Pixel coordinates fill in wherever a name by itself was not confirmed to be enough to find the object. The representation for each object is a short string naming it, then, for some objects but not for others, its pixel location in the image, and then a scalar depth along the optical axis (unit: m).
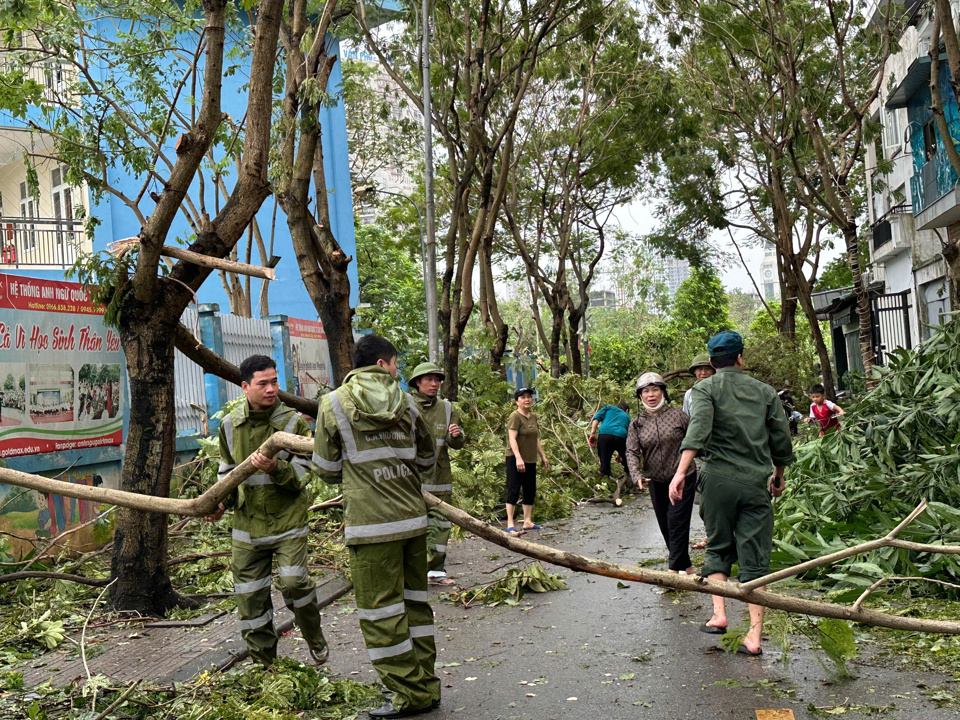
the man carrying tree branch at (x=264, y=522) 5.91
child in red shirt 14.23
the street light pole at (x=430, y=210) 16.36
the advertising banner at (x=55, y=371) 8.69
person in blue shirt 14.59
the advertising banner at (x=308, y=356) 16.31
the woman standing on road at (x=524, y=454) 12.04
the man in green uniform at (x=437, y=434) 8.77
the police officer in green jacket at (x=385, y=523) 5.19
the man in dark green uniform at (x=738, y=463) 6.13
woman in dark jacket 8.27
